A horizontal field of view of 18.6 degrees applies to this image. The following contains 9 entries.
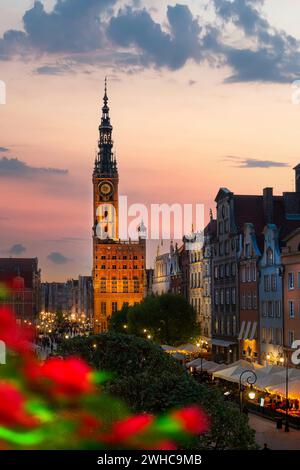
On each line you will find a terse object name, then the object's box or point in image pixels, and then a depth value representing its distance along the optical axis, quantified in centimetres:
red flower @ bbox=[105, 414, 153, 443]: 2102
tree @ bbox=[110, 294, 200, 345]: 9588
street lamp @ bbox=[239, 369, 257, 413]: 4384
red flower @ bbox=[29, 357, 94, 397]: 2354
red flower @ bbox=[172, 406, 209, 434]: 2302
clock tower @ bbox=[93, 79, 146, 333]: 19762
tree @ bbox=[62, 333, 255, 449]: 2347
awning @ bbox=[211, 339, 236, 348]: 8648
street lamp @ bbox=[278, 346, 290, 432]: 4642
